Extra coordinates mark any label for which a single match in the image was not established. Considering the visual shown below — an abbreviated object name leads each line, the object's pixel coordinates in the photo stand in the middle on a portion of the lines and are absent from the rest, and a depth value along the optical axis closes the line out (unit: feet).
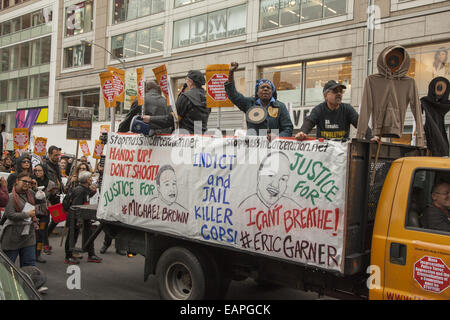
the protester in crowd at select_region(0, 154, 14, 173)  47.06
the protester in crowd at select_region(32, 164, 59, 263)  25.72
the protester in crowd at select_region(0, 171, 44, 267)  18.94
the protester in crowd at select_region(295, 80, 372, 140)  17.65
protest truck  12.37
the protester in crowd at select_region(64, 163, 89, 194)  30.35
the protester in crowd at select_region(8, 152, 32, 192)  28.66
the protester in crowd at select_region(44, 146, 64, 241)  30.30
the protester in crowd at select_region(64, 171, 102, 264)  25.41
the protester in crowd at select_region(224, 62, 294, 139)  18.17
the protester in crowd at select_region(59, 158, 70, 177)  43.14
